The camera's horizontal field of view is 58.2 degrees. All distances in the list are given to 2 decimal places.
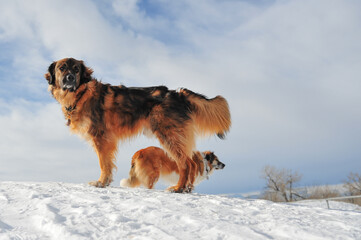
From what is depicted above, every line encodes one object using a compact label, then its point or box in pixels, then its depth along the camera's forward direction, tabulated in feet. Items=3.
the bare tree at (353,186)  94.17
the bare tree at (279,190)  84.28
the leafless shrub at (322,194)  84.72
